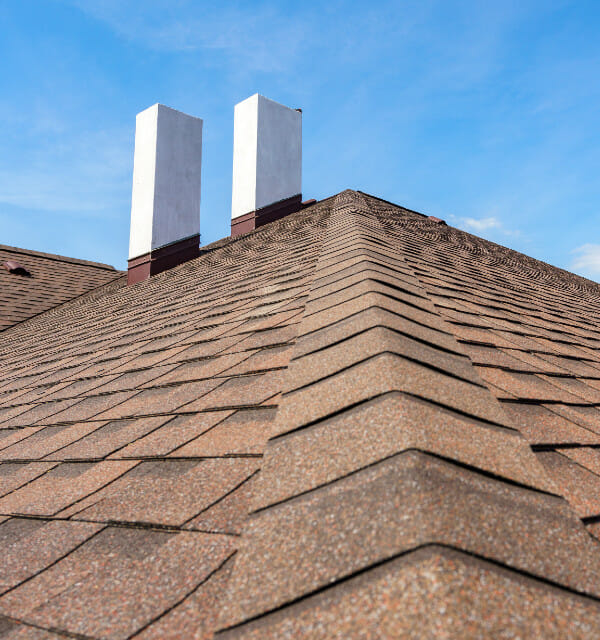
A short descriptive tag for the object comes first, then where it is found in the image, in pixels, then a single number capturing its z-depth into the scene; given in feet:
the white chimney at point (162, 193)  26.21
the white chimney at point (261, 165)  29.12
